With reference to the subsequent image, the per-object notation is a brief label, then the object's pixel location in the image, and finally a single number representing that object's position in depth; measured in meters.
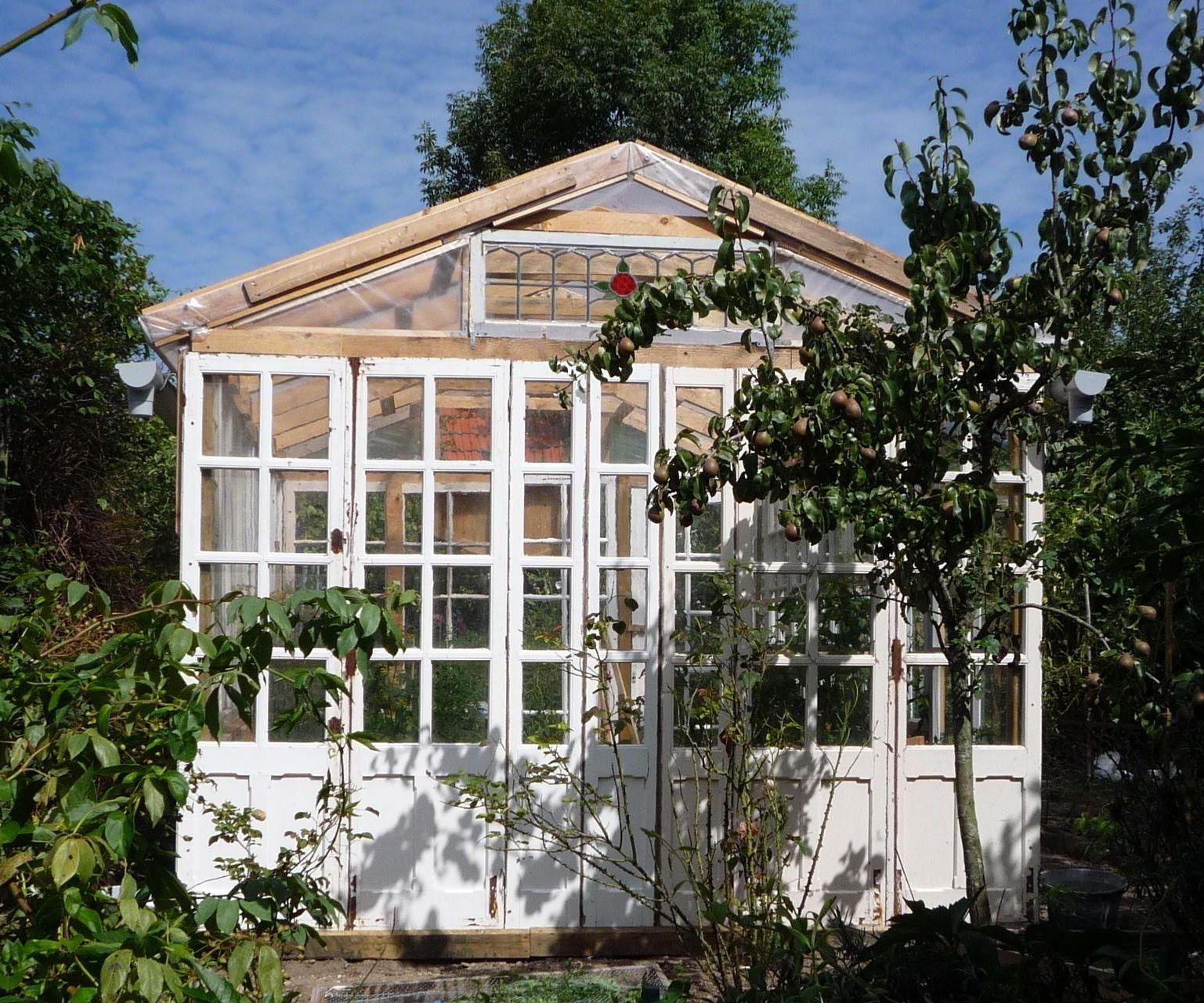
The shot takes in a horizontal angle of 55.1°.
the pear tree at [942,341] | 3.93
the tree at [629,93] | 16.55
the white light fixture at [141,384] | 5.16
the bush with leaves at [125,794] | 1.98
